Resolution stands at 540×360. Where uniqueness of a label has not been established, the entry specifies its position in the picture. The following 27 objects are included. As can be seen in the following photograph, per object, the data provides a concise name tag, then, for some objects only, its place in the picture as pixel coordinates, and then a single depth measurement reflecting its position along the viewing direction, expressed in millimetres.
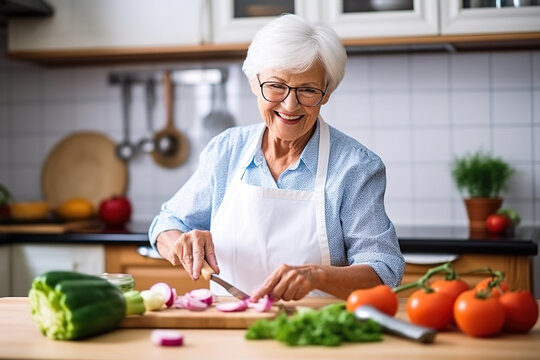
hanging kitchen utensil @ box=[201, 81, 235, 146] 3207
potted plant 2865
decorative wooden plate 3311
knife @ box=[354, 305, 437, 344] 1272
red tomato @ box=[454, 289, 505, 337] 1286
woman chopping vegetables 1729
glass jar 1601
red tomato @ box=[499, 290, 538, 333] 1323
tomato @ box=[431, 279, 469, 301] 1384
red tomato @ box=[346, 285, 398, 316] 1373
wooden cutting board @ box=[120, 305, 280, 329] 1434
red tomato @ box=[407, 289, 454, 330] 1334
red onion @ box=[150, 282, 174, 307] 1543
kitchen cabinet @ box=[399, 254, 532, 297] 2510
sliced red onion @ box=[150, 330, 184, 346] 1299
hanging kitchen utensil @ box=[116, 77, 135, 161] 3291
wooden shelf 2752
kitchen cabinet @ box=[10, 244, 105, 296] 2781
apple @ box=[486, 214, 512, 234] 2721
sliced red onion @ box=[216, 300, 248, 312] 1477
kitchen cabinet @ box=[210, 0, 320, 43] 2869
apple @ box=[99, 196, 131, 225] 3107
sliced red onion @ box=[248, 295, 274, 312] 1470
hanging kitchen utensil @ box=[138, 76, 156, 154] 3262
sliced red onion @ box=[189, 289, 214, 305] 1553
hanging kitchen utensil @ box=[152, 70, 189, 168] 3244
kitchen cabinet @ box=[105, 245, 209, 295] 2721
